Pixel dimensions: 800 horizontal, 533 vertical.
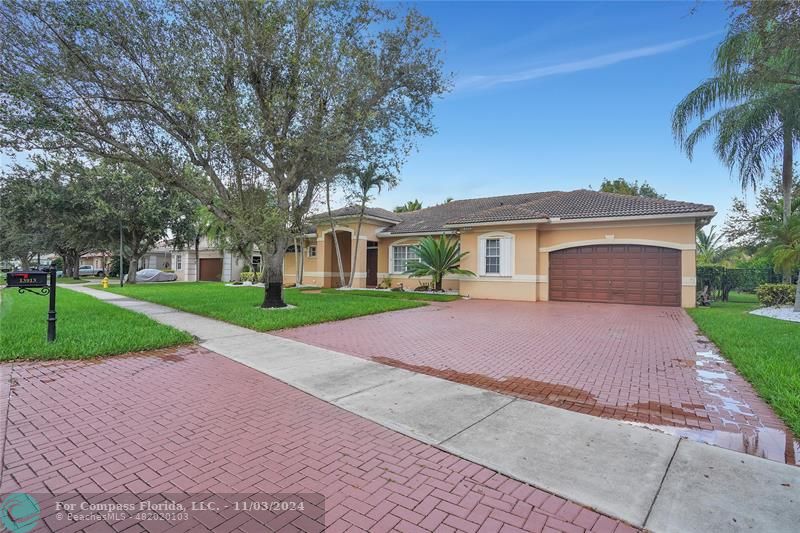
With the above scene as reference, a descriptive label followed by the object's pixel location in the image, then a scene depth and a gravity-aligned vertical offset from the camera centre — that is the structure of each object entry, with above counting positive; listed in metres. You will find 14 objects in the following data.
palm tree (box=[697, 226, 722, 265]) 26.12 +2.09
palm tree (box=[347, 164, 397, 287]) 18.77 +4.32
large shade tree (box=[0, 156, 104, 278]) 24.00 +3.88
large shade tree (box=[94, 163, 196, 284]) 24.97 +3.84
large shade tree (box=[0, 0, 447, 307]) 9.69 +5.03
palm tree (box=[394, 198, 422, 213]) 46.25 +7.65
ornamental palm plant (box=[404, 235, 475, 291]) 18.38 +0.53
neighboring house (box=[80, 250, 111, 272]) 60.14 +0.86
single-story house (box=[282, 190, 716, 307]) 14.91 +0.98
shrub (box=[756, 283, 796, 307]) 14.62 -0.78
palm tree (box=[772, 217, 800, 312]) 12.80 +0.87
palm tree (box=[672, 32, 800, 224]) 15.06 +6.08
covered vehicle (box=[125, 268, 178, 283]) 34.16 -0.85
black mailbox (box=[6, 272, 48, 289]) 6.66 -0.28
